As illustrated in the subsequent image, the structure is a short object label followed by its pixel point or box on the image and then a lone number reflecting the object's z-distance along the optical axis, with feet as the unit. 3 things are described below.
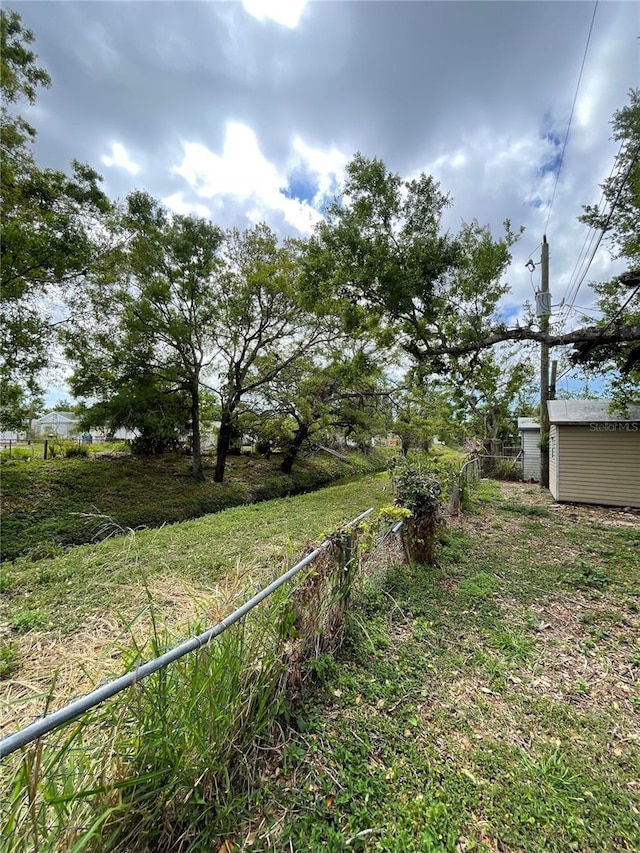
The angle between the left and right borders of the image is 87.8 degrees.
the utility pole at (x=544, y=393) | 31.61
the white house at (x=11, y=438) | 44.17
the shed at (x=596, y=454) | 26.89
